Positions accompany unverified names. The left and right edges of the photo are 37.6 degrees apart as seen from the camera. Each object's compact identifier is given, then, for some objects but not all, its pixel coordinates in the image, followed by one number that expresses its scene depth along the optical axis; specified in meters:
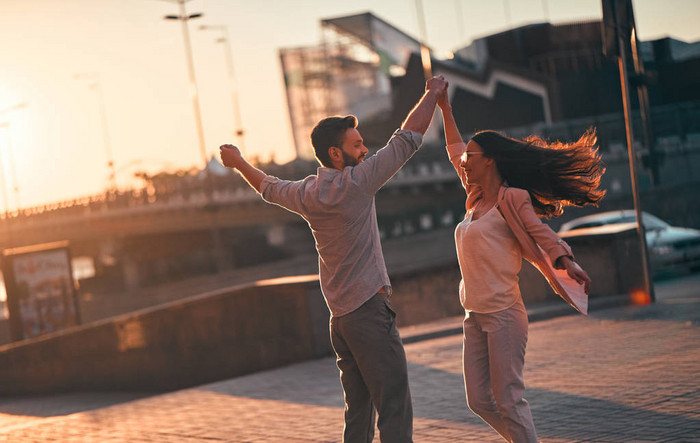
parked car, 19.83
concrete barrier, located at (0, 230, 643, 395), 12.97
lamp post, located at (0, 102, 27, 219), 64.62
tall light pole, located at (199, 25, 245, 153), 72.53
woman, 4.66
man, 4.68
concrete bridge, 59.41
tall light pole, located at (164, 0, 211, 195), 54.81
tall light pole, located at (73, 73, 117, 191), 89.05
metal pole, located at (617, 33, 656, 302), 13.53
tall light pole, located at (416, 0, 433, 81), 50.38
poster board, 21.83
